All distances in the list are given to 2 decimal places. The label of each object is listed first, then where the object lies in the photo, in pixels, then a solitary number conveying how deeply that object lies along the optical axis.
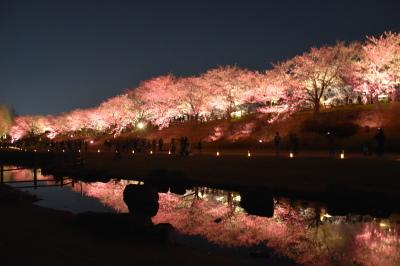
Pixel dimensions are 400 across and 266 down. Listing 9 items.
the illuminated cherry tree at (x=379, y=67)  49.12
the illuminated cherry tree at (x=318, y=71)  53.38
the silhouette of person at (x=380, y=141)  25.92
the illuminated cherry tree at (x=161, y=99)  73.31
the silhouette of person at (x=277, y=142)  30.80
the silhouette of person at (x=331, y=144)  28.36
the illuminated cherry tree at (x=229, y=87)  65.31
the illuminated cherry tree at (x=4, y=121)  116.19
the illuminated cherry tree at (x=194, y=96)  67.56
